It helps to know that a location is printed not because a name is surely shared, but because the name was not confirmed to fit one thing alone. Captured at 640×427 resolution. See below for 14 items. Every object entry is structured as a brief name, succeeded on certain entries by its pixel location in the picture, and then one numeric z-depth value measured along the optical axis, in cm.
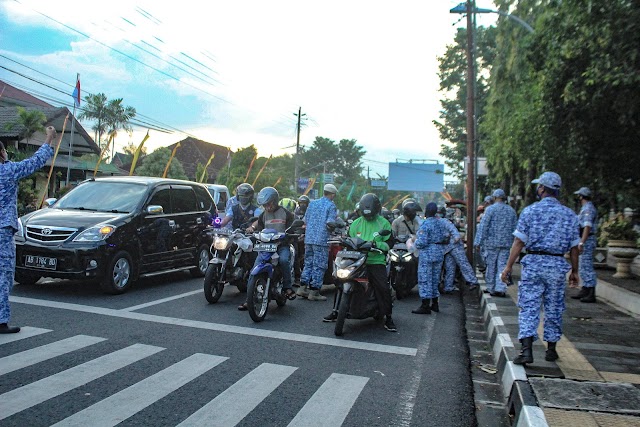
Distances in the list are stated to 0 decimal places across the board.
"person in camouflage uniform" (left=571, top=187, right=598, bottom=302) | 923
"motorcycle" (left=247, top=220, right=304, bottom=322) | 719
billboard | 6975
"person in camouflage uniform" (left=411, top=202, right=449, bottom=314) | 853
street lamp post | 1611
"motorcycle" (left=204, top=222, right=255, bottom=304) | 827
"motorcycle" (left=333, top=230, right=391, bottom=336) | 675
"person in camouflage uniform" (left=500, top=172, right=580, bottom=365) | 523
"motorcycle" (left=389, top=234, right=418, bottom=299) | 991
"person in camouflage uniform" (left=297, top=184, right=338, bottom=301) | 934
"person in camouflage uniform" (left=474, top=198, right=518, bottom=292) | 972
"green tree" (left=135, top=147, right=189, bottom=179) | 4222
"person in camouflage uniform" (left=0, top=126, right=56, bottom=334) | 588
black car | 816
